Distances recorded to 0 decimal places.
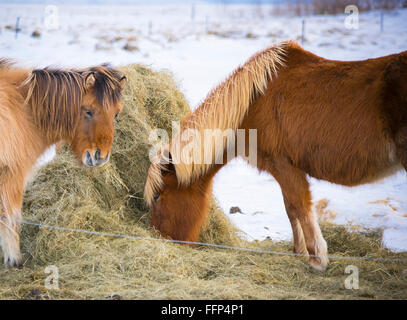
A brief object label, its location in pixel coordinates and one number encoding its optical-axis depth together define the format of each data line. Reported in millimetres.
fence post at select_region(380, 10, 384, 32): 12449
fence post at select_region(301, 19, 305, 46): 12917
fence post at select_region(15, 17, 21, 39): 10922
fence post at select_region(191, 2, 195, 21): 18244
